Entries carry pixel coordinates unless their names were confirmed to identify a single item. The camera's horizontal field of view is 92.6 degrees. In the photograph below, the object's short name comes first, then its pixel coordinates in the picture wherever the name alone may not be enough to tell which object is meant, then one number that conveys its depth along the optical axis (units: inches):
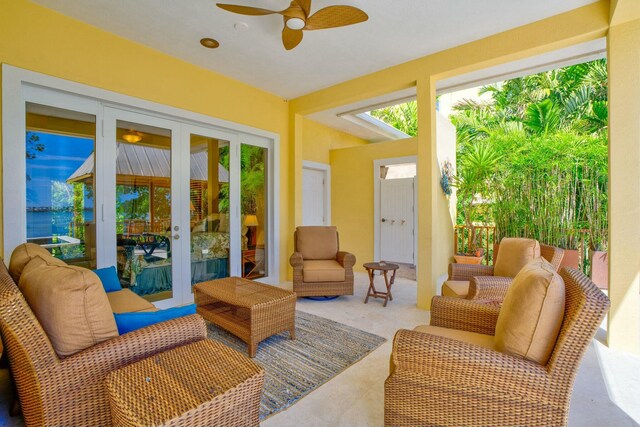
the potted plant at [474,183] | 183.6
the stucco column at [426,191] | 143.9
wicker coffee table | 97.3
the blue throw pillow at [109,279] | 109.6
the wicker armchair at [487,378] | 48.8
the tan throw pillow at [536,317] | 51.7
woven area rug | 79.1
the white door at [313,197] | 240.5
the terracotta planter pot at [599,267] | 155.4
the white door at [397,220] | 231.5
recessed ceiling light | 128.5
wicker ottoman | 44.7
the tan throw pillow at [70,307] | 51.8
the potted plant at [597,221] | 151.6
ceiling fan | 94.3
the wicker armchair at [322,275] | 151.3
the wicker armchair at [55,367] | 48.6
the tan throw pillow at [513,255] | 110.9
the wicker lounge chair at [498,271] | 100.7
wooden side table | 148.8
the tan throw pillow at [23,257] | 72.9
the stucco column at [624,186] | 101.7
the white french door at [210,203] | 153.5
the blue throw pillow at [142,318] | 62.1
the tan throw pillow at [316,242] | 171.0
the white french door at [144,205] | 126.9
